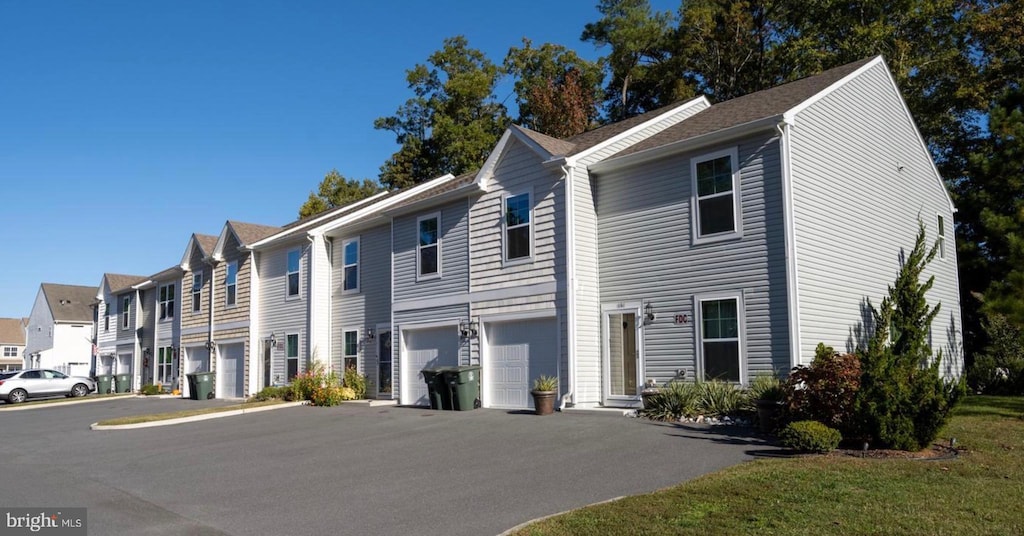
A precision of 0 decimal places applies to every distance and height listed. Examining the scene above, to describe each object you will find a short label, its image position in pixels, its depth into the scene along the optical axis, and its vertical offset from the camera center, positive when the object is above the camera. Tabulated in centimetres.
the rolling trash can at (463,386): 1881 -106
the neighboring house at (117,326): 4066 +103
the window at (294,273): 2672 +230
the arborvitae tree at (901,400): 1082 -89
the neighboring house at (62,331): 5597 +111
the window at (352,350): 2450 -24
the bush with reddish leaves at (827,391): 1176 -83
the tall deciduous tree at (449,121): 4053 +1168
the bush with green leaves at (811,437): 1077 -136
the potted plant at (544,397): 1675 -120
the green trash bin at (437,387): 1916 -111
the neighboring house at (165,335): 3468 +44
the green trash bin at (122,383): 3831 -178
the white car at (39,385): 3391 -168
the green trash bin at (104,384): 3803 -181
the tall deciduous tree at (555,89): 3678 +1215
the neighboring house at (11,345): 7944 +19
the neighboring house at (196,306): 3184 +156
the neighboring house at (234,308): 2870 +130
